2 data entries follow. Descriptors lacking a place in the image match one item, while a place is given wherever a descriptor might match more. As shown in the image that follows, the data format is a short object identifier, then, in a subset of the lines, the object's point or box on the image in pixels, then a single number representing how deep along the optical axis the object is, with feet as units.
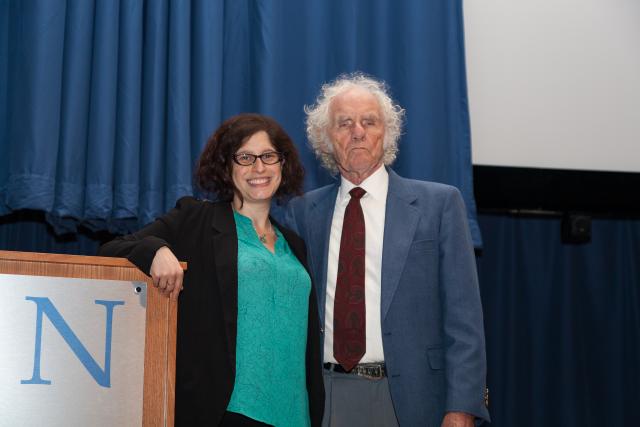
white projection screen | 10.59
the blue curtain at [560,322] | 11.80
